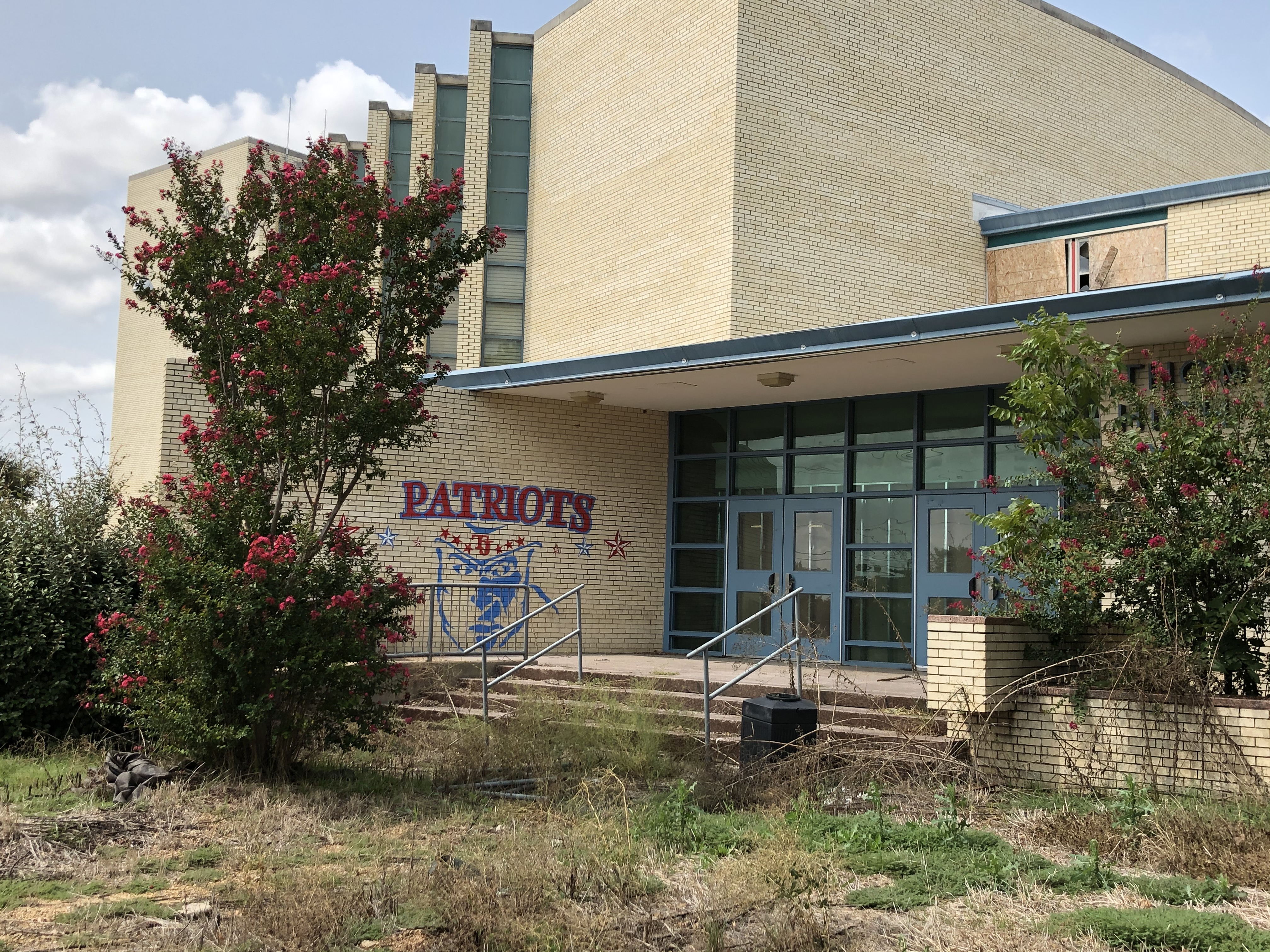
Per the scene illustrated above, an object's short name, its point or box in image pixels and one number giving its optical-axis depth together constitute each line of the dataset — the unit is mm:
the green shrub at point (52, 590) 10242
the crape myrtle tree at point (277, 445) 8273
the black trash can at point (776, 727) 8477
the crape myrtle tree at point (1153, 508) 7848
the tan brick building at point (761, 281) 14492
